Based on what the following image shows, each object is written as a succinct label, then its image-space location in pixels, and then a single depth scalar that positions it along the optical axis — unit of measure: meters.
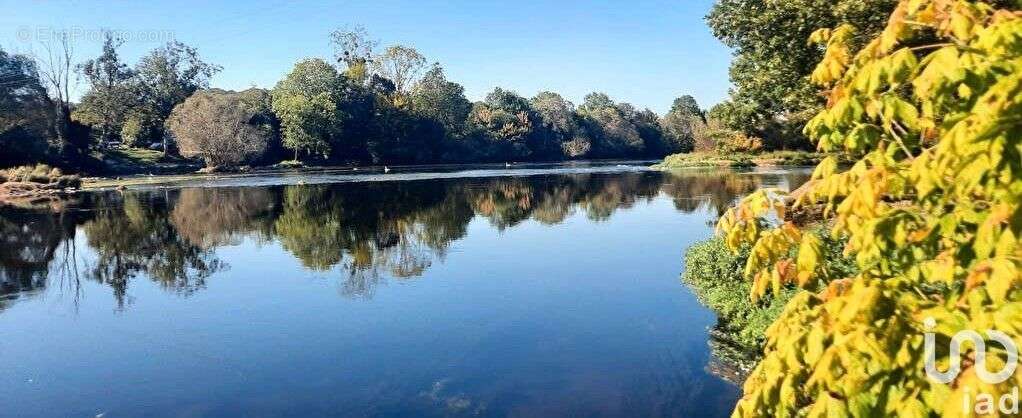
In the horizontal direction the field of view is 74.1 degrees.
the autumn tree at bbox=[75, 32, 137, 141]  113.25
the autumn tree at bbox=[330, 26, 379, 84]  136.00
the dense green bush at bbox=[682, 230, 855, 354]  13.88
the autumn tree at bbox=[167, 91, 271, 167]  96.94
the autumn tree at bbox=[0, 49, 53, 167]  79.25
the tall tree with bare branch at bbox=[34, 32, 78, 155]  88.69
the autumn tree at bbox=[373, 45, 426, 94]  135.00
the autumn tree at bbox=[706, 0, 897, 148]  21.55
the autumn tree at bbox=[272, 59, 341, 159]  105.31
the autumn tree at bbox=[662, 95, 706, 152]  138.38
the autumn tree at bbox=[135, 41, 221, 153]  120.44
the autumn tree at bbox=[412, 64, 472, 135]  129.50
